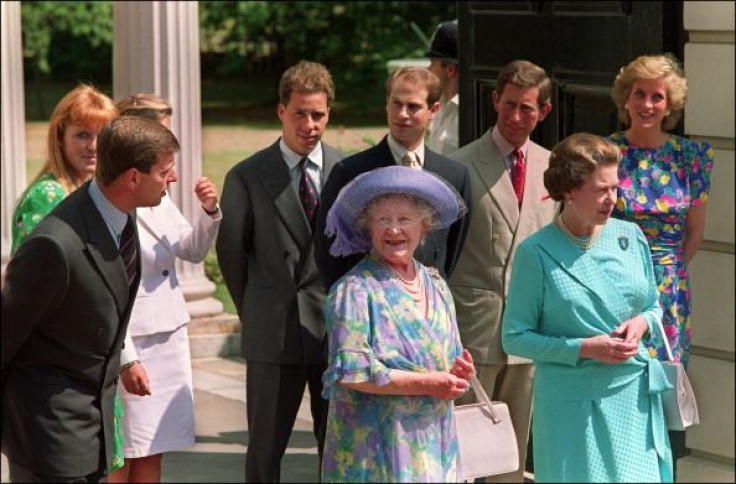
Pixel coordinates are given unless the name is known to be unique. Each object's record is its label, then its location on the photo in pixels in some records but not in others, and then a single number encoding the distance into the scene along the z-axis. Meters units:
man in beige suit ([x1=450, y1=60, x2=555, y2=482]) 14.71
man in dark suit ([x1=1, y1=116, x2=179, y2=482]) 10.66
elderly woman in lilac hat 11.06
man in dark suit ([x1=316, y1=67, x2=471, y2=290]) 13.81
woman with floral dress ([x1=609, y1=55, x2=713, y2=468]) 14.46
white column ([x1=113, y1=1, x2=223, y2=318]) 22.69
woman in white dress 14.18
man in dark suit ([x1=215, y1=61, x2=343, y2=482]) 14.41
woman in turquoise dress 12.00
